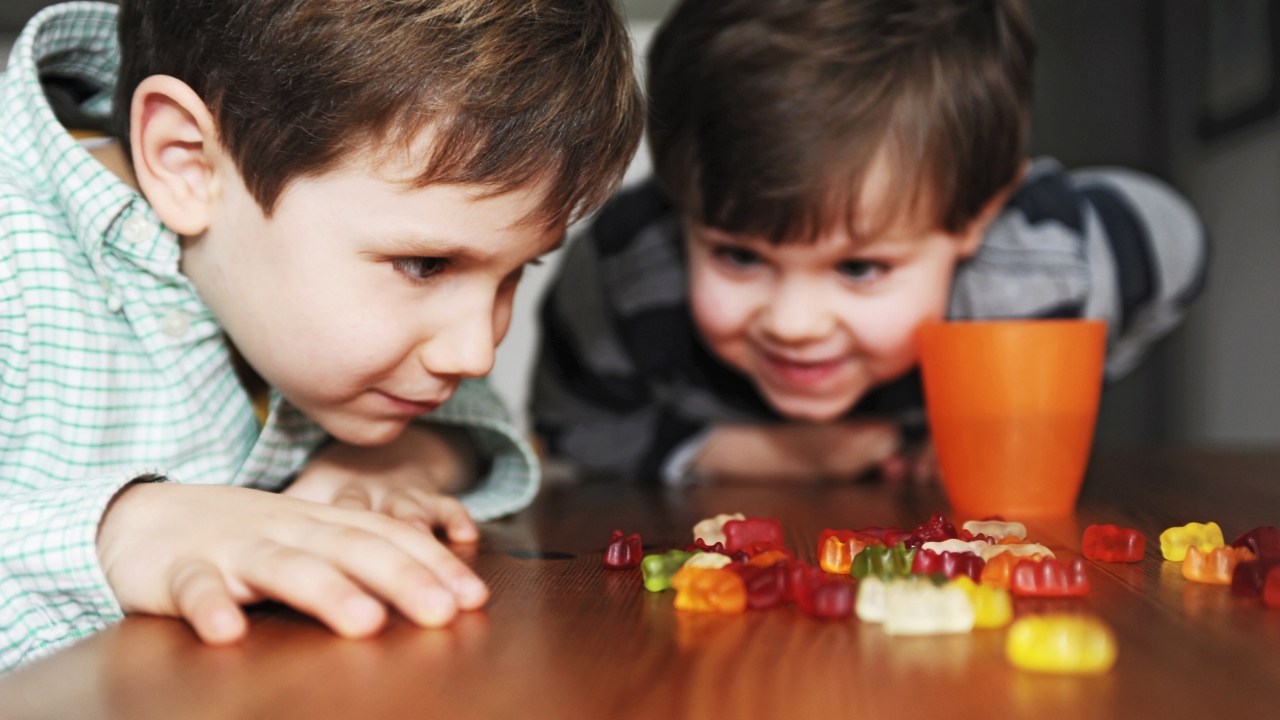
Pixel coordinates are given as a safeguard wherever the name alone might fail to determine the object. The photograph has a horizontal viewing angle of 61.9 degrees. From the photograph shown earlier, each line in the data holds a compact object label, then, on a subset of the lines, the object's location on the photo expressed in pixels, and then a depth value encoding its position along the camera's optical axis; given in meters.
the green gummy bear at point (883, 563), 0.54
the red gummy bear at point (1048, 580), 0.53
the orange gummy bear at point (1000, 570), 0.54
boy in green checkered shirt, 0.62
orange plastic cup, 0.85
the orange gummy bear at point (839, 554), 0.60
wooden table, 0.37
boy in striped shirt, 1.06
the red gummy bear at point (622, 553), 0.63
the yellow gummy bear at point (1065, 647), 0.40
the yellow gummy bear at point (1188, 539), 0.62
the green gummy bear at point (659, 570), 0.56
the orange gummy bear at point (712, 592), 0.51
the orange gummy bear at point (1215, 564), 0.56
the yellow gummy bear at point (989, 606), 0.47
